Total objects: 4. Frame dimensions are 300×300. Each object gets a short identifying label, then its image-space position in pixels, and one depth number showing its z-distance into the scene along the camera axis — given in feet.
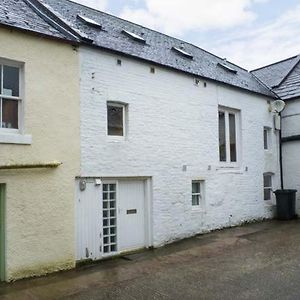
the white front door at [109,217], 32.07
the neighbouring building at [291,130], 54.53
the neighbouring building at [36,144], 27.40
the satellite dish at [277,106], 54.74
